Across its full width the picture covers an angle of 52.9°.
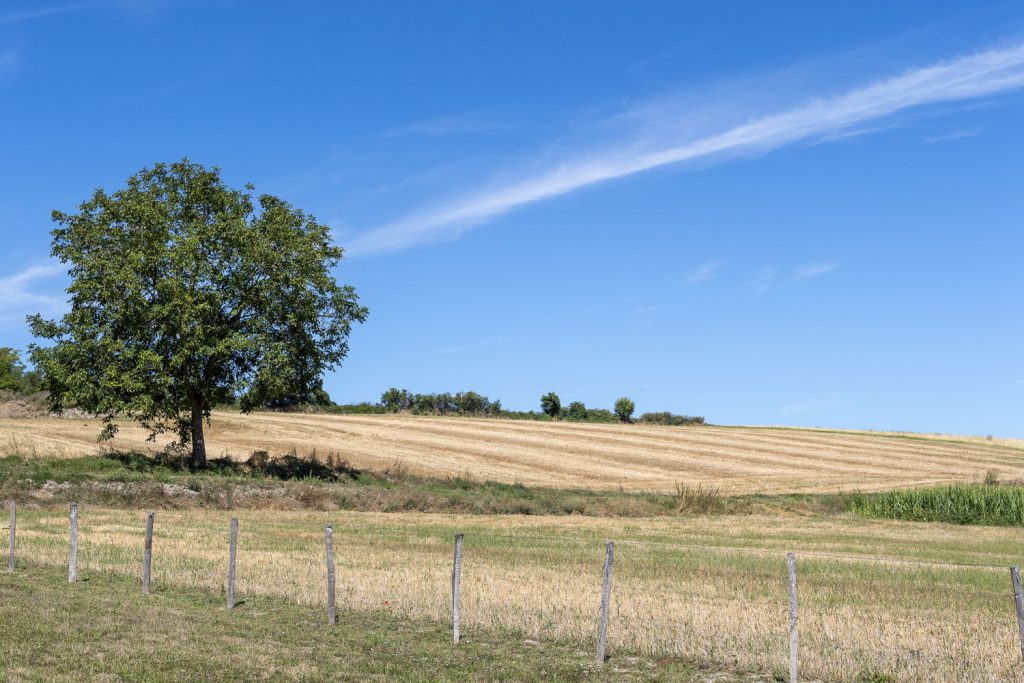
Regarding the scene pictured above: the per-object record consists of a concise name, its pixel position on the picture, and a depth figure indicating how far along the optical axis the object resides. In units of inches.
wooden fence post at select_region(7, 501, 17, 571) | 1007.0
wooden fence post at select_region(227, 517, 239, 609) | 816.3
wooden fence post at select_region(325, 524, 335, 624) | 751.7
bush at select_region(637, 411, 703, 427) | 4795.8
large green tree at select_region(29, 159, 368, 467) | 2133.4
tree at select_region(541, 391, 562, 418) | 5201.8
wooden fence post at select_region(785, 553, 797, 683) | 558.6
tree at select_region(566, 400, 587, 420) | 5044.3
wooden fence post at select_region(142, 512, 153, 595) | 889.5
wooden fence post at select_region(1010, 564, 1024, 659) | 517.7
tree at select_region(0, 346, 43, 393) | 3955.2
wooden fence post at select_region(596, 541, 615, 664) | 631.8
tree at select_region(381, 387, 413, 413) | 5074.3
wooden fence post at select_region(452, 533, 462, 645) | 693.3
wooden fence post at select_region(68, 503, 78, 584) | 942.4
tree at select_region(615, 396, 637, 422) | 5137.8
